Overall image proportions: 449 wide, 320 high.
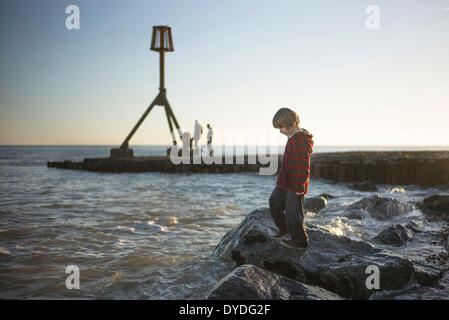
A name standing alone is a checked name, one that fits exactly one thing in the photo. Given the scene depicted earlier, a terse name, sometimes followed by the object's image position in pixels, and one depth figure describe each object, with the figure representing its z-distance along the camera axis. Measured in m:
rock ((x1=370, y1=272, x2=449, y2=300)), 3.05
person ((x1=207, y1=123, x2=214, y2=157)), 26.94
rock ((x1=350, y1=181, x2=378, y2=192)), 13.95
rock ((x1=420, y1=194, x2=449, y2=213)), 7.91
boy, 3.32
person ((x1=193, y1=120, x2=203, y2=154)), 24.10
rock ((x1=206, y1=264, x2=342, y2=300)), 2.62
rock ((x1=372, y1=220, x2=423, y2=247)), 5.29
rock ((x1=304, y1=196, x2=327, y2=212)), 9.01
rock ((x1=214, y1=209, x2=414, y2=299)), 3.25
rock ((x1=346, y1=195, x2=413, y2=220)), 7.78
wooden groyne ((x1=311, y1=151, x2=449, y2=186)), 15.25
